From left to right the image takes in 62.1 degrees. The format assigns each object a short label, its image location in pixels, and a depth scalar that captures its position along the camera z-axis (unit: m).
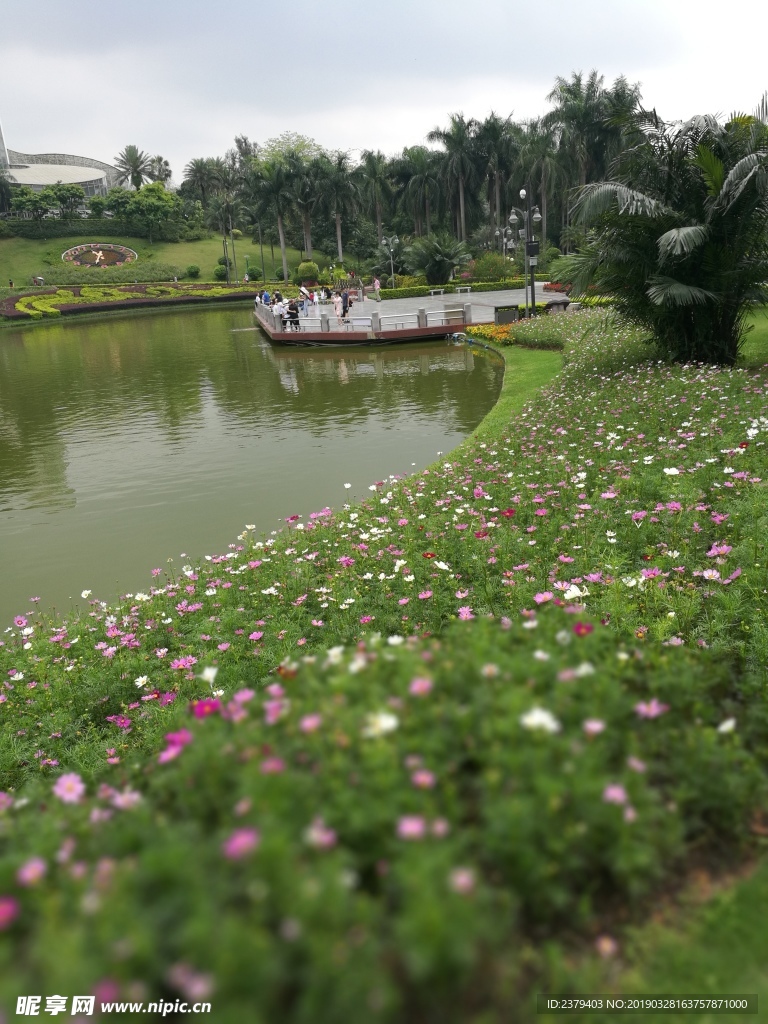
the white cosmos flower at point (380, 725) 1.66
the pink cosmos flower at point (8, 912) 1.29
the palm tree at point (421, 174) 54.31
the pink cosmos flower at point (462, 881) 1.26
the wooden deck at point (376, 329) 23.20
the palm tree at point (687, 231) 10.08
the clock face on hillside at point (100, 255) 63.84
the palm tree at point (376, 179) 55.44
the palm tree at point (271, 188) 54.53
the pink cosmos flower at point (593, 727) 1.70
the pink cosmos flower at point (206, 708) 2.10
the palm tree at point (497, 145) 51.33
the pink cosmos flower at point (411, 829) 1.39
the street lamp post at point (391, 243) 46.30
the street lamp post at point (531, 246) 21.90
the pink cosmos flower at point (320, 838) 1.38
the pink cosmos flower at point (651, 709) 1.95
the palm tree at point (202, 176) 84.44
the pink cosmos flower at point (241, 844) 1.30
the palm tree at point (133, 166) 84.50
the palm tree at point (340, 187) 55.19
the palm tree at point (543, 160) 46.66
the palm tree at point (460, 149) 51.50
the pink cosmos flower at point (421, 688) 1.84
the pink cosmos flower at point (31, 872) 1.38
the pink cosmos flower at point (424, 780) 1.53
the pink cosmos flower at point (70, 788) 1.91
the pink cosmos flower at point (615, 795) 1.58
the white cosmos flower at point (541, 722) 1.65
